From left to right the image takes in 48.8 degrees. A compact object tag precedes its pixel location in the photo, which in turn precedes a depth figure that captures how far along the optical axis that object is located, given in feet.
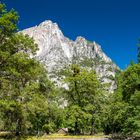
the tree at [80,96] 101.05
